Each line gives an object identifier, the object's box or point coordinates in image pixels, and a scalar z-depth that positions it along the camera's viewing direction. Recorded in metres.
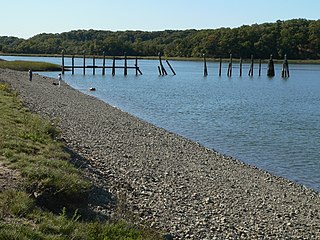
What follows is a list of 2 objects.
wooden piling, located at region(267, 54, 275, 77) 81.62
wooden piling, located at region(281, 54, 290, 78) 78.66
